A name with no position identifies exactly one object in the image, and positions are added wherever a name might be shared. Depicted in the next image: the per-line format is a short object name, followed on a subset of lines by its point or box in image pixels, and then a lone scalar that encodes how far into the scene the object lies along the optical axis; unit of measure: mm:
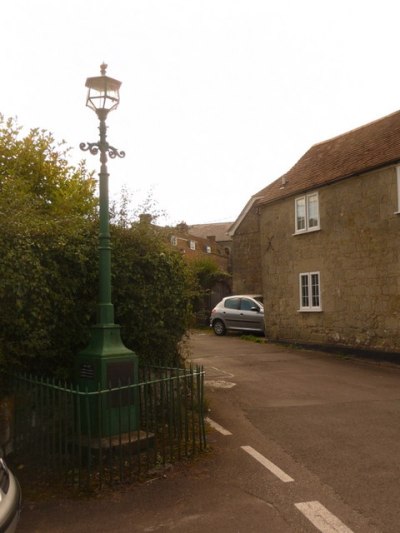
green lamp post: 6004
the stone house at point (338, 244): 14703
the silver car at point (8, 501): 3705
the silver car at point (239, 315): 21625
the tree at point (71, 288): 6152
